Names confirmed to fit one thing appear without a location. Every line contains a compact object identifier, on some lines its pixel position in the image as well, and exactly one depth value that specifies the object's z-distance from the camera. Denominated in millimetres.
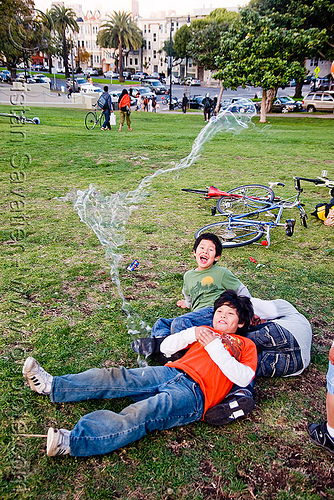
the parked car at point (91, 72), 80838
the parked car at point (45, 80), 52594
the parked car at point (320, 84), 55844
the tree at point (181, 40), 74438
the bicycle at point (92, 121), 19250
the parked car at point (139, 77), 74188
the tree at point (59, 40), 57950
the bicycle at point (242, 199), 7359
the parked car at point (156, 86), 54344
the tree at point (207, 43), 38859
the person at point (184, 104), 33419
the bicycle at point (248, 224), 6309
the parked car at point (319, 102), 33969
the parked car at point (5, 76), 52781
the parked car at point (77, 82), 53250
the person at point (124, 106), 17484
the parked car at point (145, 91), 39238
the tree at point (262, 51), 22750
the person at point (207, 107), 25422
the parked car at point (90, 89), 36556
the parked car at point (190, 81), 69088
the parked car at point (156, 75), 76744
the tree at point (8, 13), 27969
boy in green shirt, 3725
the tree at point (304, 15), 24656
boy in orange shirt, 2564
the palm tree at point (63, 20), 57625
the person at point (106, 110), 17248
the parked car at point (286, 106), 34438
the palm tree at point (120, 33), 71188
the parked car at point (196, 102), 36656
